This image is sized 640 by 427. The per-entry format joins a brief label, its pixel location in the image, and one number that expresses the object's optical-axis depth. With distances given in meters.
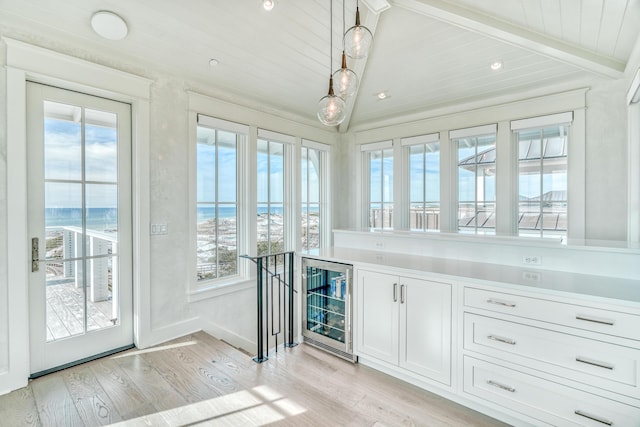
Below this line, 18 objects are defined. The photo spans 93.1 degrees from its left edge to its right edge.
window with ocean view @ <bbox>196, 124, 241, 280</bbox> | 3.19
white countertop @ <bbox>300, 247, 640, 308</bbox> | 1.69
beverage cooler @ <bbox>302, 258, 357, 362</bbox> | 2.68
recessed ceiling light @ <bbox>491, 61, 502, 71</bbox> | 3.02
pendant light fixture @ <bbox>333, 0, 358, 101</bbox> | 1.98
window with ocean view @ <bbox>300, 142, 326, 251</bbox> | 4.37
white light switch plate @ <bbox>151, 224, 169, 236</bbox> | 2.76
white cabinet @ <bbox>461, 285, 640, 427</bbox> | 1.56
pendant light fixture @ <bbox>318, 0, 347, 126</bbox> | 2.04
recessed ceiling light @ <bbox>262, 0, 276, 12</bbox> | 2.44
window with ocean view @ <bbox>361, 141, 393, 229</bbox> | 4.47
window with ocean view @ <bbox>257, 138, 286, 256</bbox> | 3.77
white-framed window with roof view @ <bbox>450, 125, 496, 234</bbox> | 3.59
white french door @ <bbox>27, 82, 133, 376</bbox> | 2.27
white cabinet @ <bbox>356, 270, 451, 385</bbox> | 2.14
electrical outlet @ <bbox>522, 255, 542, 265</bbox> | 2.24
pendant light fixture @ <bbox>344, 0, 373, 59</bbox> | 1.80
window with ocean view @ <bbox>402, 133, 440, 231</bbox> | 4.01
